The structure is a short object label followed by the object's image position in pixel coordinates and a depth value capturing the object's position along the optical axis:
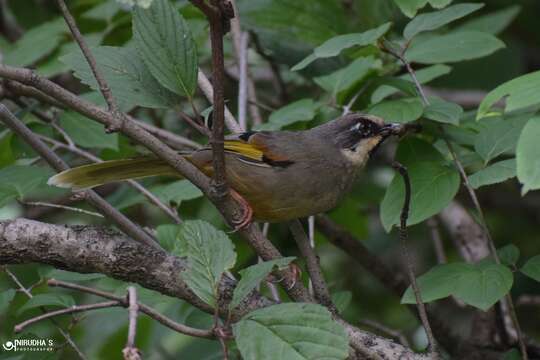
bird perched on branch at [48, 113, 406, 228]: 7.06
